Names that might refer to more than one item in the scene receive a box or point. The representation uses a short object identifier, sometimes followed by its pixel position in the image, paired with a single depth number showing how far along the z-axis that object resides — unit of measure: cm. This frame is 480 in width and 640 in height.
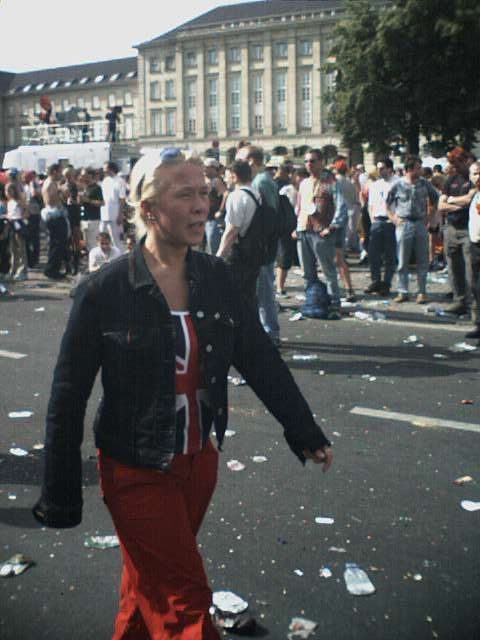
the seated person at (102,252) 1190
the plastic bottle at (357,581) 372
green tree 3922
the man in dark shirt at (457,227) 1096
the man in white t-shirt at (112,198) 1501
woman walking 254
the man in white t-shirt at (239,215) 827
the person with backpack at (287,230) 920
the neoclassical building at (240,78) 10081
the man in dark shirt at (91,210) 1584
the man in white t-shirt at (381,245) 1297
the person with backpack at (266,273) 893
